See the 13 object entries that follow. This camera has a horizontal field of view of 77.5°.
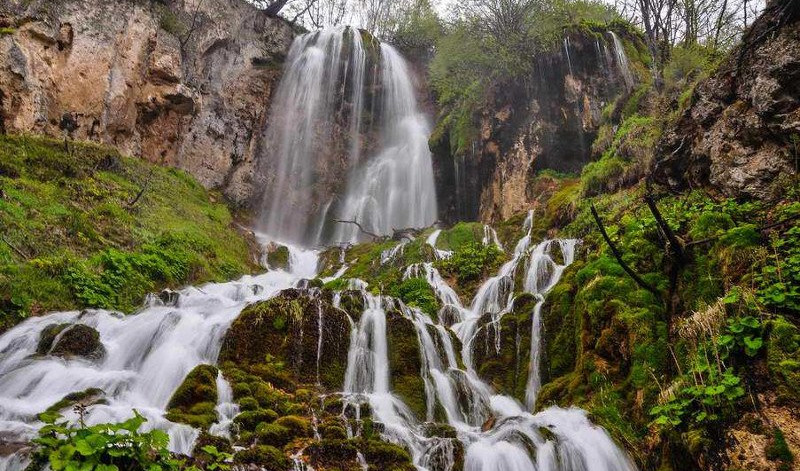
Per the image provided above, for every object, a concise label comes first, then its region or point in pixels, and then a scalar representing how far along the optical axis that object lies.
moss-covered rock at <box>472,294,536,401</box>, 9.18
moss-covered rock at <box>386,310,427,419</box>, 8.31
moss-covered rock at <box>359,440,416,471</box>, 5.69
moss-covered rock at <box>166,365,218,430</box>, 6.25
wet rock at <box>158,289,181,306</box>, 11.23
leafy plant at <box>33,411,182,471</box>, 3.15
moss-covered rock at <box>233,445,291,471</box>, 5.21
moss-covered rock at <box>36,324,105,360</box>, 8.09
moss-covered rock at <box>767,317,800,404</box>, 4.27
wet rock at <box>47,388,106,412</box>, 6.39
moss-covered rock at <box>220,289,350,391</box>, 8.62
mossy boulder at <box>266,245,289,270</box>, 20.08
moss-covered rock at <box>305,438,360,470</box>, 5.64
